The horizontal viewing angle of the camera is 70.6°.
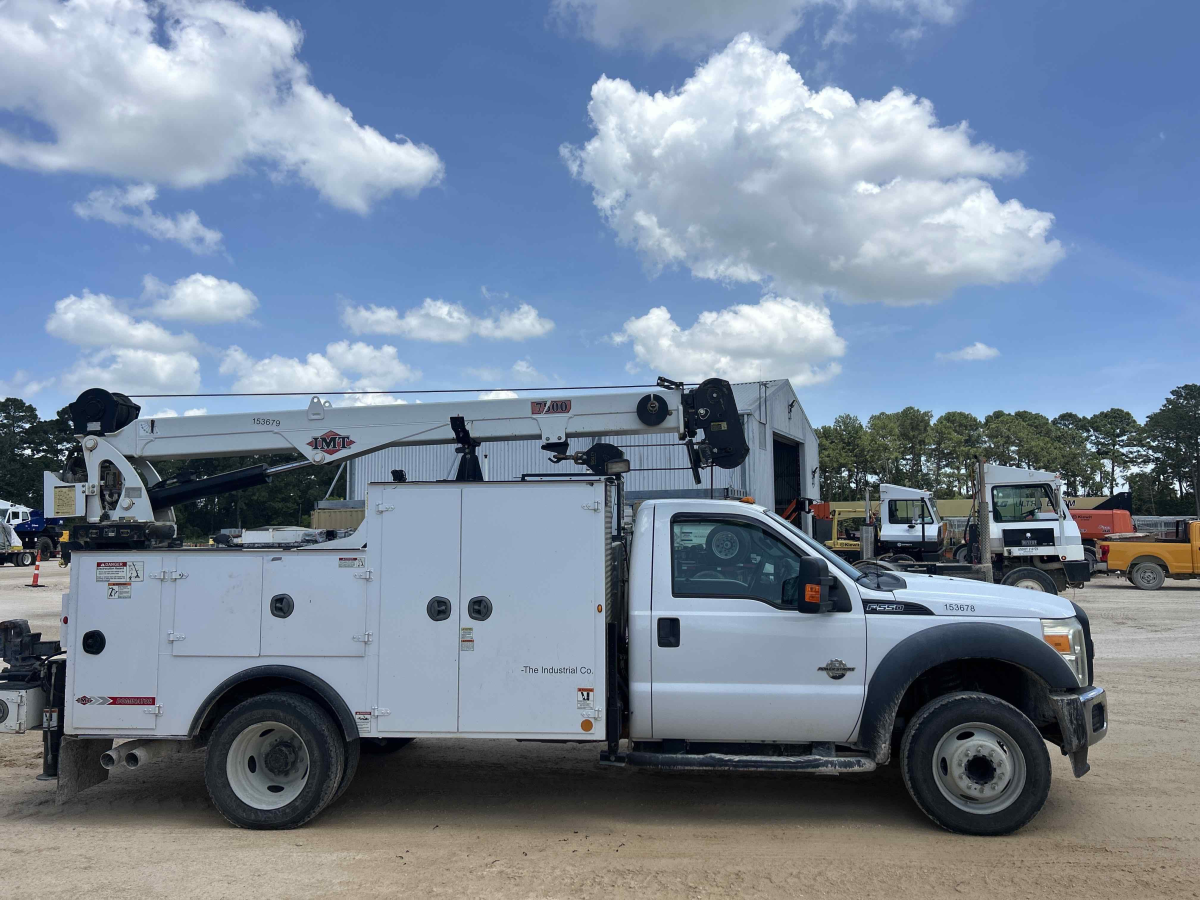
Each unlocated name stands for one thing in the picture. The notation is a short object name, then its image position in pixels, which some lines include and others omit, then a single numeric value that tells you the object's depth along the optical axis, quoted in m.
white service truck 5.12
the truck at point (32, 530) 39.72
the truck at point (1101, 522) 27.23
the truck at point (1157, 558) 22.06
